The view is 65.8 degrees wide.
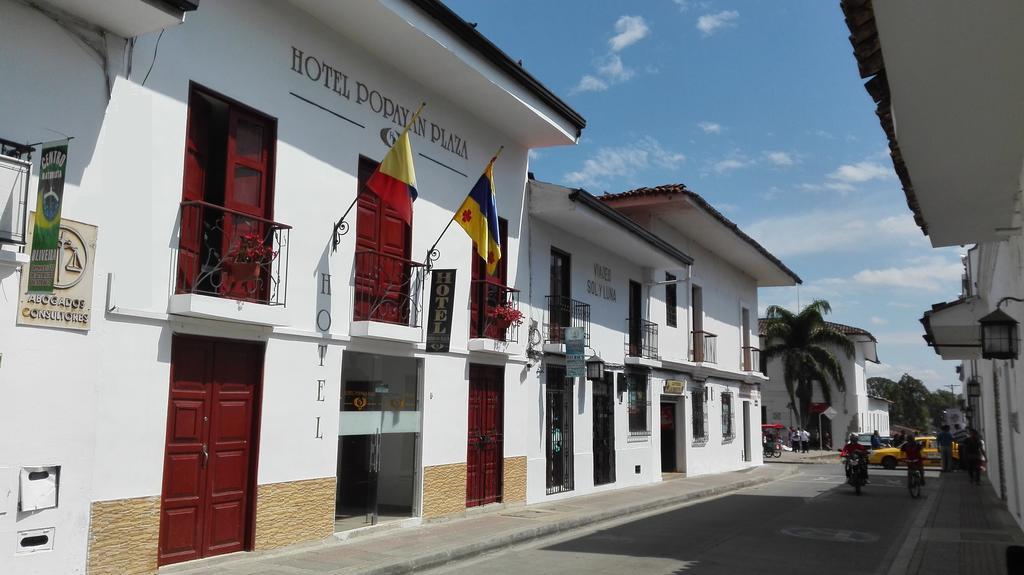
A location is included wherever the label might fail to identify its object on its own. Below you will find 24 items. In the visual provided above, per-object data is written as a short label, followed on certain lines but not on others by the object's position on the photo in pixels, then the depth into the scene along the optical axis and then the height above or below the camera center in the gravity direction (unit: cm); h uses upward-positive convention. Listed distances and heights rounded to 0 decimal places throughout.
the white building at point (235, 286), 728 +121
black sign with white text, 1200 +124
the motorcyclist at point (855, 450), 1936 -123
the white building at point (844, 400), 4825 -4
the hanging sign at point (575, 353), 1575 +83
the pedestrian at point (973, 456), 2200 -151
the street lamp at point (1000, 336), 974 +81
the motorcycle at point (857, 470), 1922 -169
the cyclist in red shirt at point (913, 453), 1888 -125
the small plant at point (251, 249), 899 +158
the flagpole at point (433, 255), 1250 +219
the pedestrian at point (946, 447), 2614 -150
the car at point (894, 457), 3104 -223
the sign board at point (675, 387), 2177 +26
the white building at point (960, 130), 598 +265
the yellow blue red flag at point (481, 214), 1211 +274
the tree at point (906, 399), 8950 +17
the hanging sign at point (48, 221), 694 +144
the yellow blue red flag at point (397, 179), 1025 +277
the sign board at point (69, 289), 706 +89
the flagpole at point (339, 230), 1062 +216
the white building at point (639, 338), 1608 +151
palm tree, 4169 +274
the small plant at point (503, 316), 1404 +137
